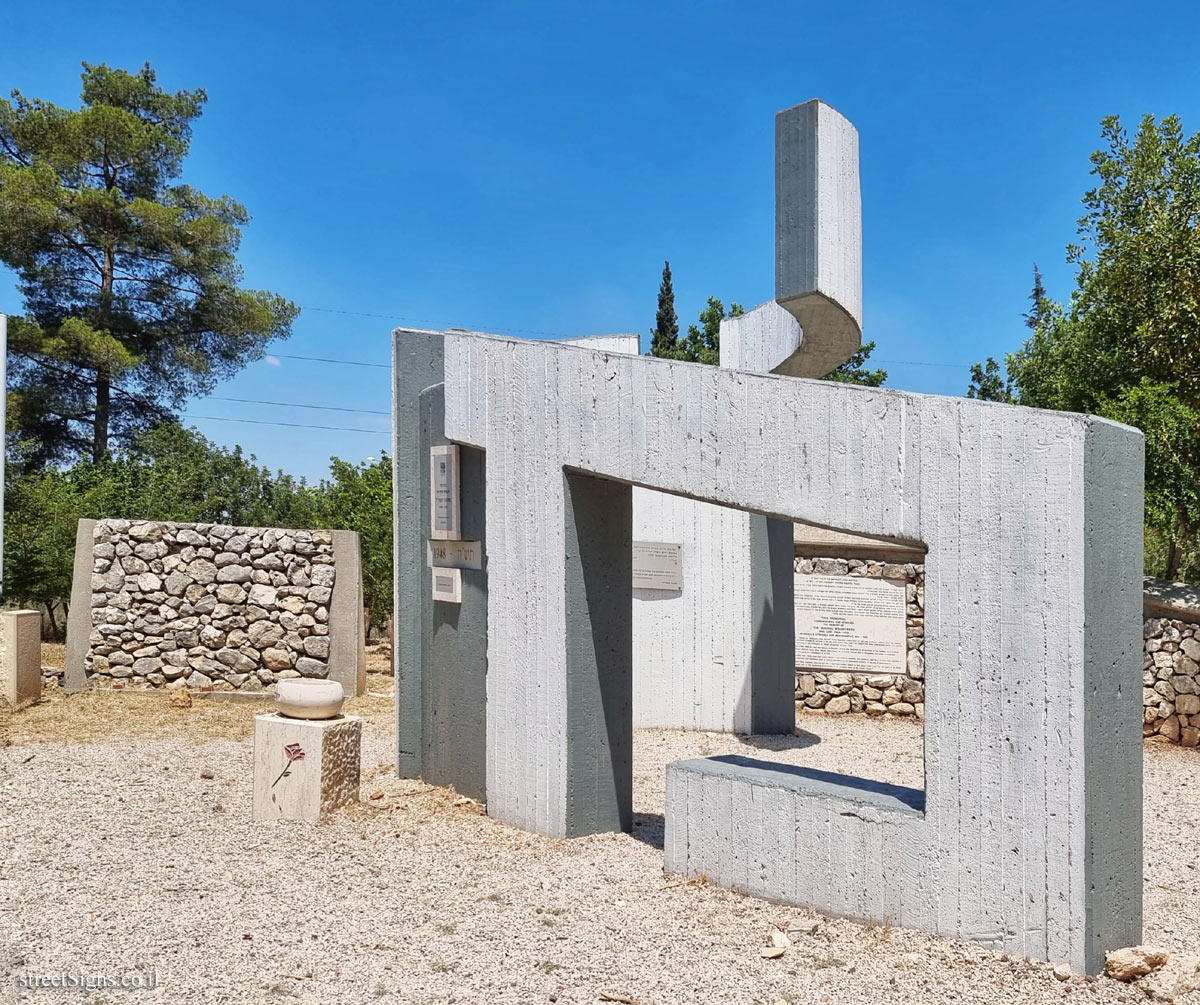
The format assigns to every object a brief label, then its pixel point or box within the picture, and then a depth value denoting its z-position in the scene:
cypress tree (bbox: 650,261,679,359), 30.58
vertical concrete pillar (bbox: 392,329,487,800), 6.28
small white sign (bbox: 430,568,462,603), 6.38
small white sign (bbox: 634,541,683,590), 9.84
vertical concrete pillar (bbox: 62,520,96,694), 10.75
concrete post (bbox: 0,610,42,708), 9.77
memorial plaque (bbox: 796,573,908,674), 10.88
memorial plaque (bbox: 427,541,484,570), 6.28
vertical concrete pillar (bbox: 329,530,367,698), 11.05
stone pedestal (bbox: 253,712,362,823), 5.78
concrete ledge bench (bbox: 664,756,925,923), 4.06
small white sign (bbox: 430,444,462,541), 6.35
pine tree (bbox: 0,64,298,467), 19.86
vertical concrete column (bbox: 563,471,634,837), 5.32
